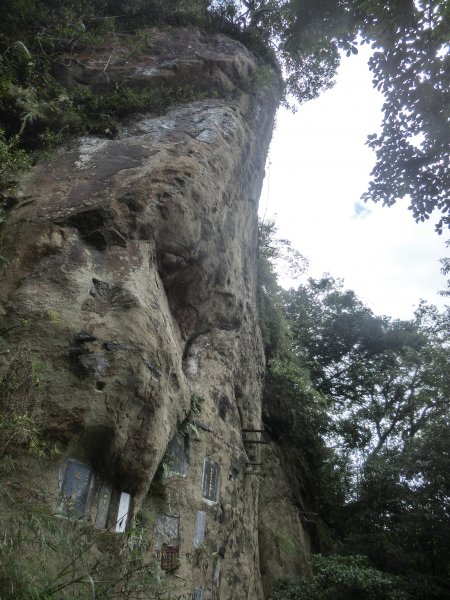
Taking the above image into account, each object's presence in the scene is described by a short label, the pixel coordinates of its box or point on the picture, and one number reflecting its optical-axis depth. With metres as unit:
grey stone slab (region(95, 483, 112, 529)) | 4.63
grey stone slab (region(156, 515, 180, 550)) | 5.61
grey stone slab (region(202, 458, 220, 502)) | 6.82
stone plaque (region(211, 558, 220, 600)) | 6.40
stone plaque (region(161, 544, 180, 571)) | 5.52
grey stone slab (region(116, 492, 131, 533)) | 4.84
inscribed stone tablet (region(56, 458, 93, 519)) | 4.13
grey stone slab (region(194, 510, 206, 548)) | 6.28
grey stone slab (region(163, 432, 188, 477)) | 6.09
